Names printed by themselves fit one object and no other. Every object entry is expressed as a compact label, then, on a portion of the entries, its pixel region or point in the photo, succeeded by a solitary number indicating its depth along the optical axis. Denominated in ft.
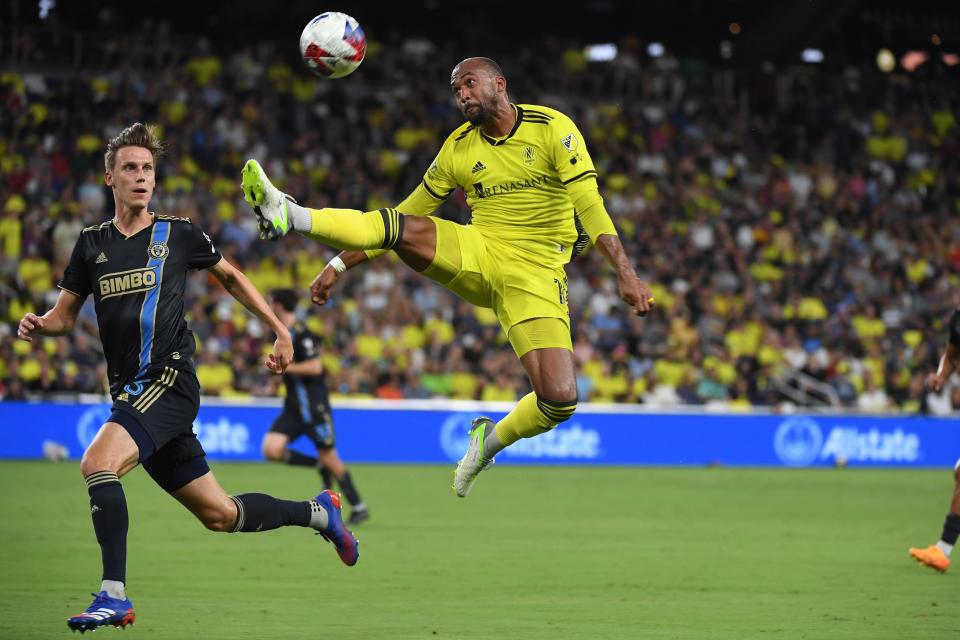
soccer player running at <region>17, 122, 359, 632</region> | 43.96
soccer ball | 54.44
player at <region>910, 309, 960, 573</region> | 70.33
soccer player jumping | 52.70
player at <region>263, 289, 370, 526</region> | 89.15
